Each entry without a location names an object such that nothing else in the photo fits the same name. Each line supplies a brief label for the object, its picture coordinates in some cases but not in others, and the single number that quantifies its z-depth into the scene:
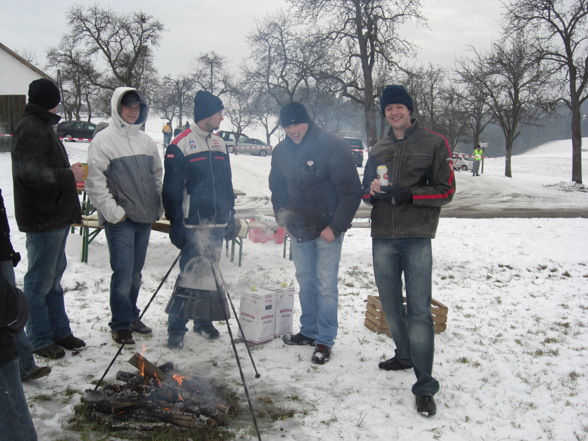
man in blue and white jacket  3.99
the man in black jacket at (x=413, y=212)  3.27
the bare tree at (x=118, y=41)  32.84
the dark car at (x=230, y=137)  32.79
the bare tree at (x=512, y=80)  22.39
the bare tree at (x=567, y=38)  19.95
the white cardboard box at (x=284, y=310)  4.45
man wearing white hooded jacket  3.83
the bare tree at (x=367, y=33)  20.64
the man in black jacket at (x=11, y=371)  1.79
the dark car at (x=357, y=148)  28.50
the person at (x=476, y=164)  26.18
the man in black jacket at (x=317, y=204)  3.93
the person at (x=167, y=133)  28.93
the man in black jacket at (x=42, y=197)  3.37
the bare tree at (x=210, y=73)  41.62
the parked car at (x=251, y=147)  32.91
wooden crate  4.62
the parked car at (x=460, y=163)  33.97
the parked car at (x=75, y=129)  30.58
